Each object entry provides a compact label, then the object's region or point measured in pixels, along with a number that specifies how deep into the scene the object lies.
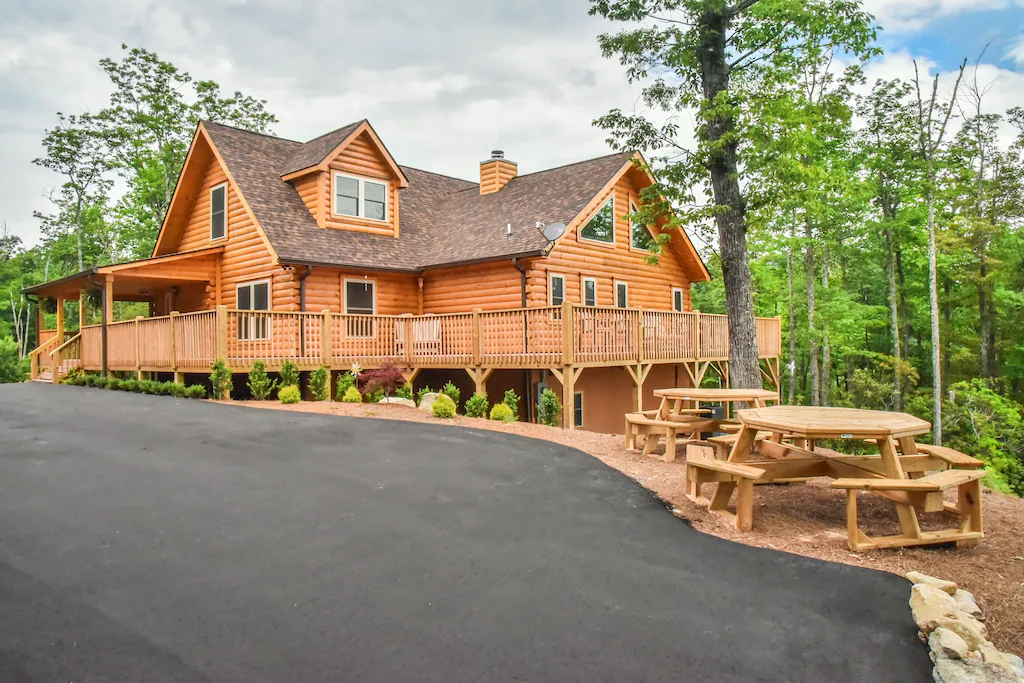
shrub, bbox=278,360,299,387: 15.08
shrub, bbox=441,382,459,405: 13.91
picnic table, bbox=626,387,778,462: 8.91
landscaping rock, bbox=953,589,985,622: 4.12
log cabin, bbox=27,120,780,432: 15.86
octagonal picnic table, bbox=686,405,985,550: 5.25
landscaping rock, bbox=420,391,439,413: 13.78
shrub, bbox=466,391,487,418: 13.63
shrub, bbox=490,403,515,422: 12.58
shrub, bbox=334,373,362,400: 15.31
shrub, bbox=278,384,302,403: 14.33
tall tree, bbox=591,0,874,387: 12.78
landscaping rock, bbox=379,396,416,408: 14.94
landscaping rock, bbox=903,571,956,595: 4.30
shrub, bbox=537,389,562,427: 14.69
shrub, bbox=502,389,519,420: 13.90
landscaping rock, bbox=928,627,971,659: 3.56
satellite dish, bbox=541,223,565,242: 17.77
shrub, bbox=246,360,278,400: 14.89
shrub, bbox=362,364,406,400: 15.60
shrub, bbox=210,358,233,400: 14.80
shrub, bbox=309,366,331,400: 15.38
